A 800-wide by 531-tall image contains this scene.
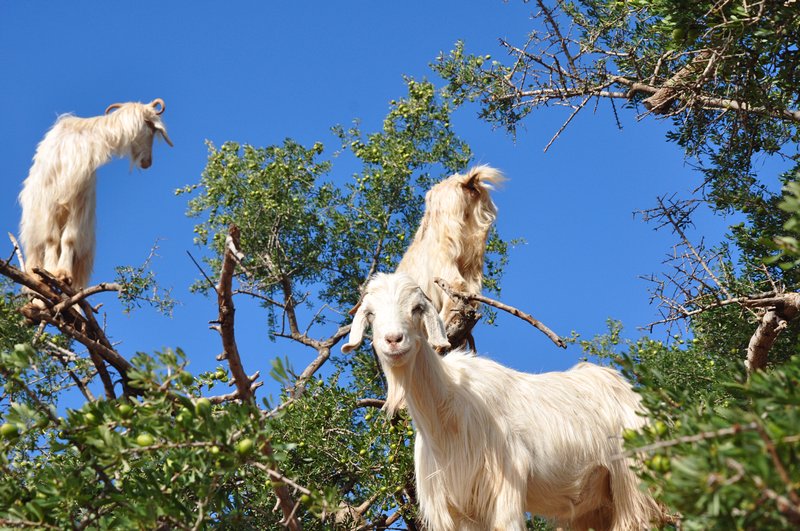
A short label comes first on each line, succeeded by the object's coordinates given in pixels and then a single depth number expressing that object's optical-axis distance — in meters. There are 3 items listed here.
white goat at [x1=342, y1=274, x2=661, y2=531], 9.52
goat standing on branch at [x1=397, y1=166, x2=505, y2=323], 15.18
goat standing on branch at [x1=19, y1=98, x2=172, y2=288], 15.61
